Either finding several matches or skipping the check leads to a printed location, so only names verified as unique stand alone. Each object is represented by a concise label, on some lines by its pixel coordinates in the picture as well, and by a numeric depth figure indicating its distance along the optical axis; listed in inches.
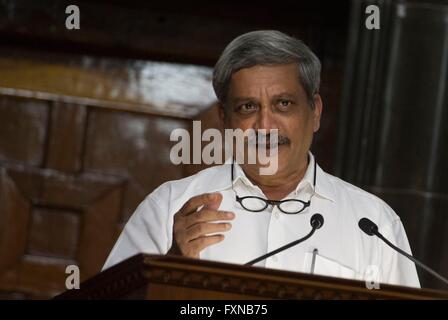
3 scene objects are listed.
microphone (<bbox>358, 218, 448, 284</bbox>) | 246.5
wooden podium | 204.8
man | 273.9
